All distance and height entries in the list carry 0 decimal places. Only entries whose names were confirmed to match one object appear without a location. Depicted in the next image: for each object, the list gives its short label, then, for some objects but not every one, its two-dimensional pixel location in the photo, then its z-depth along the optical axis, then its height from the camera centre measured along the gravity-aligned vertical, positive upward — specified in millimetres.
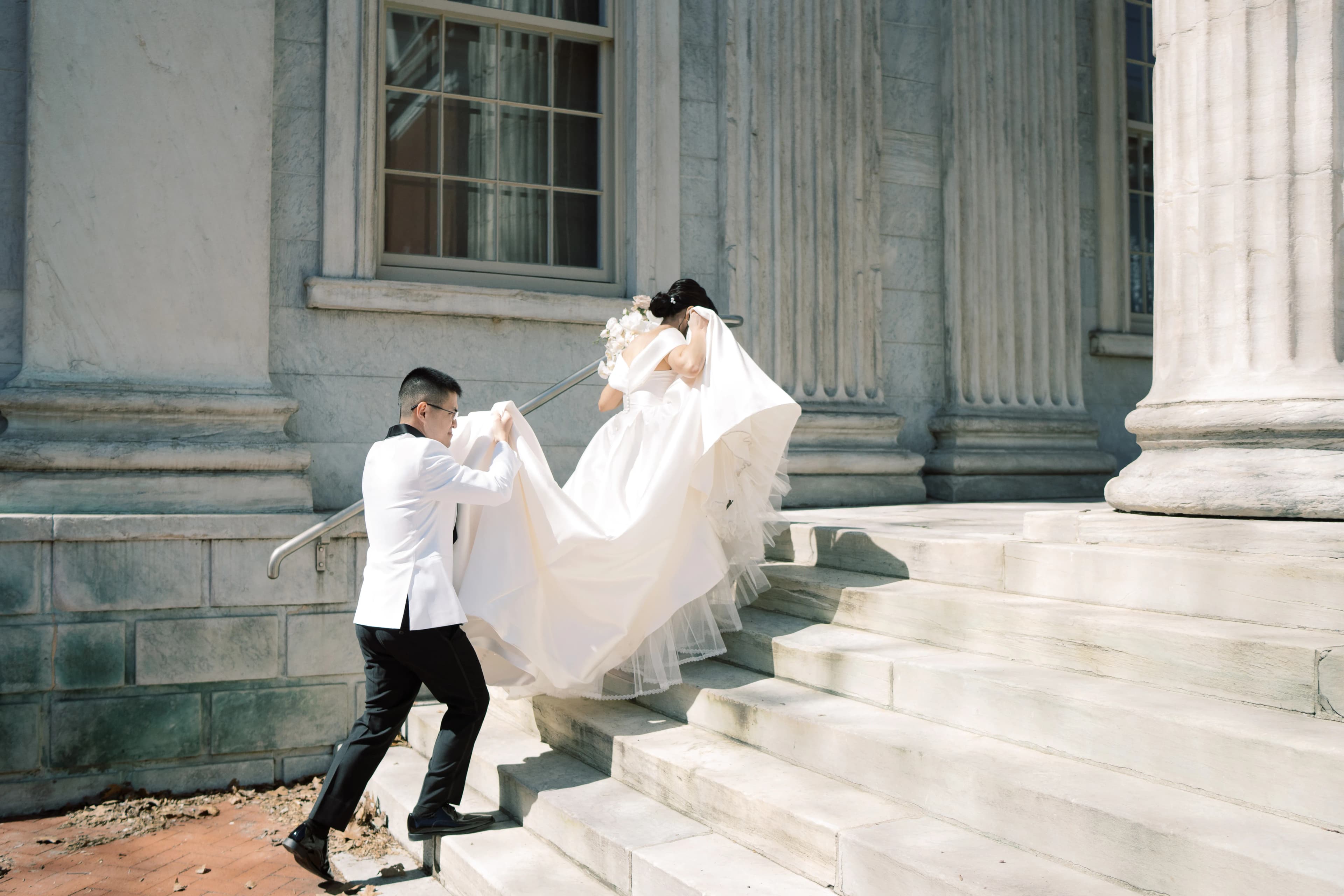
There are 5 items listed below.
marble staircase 2641 -828
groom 3859 -509
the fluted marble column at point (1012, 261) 8438 +1749
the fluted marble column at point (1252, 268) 3857 +797
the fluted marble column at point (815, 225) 7871 +1887
